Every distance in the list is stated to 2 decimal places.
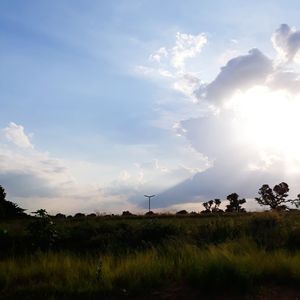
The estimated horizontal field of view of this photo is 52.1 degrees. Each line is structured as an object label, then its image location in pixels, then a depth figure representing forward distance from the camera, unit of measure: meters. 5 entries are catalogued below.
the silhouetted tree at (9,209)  26.23
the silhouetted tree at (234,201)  44.16
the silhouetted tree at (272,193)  46.97
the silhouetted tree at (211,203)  43.87
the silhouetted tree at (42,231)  11.17
